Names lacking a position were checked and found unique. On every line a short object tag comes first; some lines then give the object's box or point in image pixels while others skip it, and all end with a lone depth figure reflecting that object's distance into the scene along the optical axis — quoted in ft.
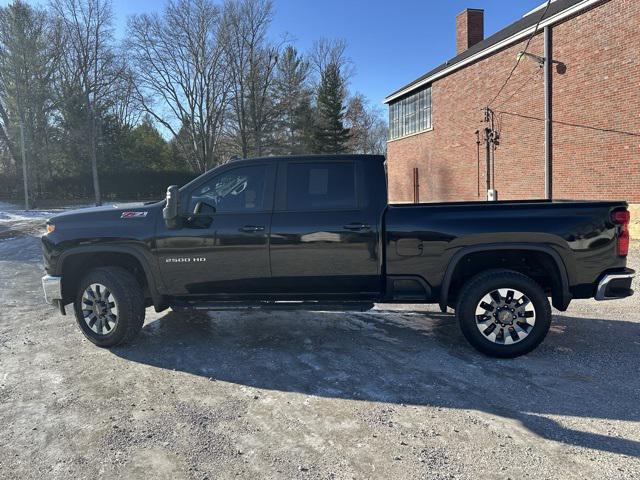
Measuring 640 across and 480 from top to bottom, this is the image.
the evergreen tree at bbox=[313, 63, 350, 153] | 160.25
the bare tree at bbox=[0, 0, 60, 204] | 107.55
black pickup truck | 14.46
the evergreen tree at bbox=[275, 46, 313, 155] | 154.81
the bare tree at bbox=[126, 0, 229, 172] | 133.08
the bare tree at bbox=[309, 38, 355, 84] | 173.78
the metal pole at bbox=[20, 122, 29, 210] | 93.44
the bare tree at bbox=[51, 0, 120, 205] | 115.03
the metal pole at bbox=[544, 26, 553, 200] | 51.52
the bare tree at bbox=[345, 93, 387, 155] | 184.55
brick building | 42.91
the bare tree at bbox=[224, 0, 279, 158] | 137.28
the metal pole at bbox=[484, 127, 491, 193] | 64.83
